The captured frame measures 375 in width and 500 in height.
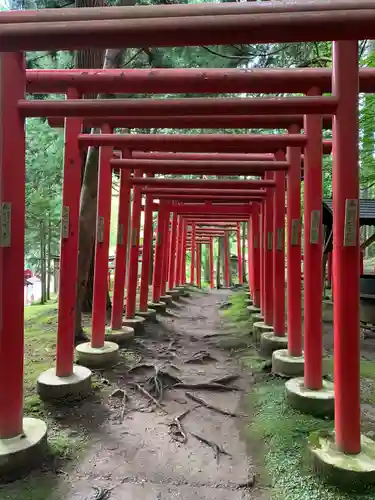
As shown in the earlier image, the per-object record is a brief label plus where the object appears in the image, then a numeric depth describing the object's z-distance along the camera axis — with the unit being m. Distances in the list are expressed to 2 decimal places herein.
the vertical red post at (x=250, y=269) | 11.61
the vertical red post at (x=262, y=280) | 8.02
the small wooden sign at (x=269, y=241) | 6.95
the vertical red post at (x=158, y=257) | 9.66
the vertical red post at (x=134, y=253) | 7.23
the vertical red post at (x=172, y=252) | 13.10
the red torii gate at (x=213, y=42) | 2.12
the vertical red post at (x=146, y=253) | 8.28
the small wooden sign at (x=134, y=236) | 7.23
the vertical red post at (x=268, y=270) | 6.94
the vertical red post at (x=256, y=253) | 9.98
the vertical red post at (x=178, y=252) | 15.41
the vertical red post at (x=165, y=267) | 10.59
